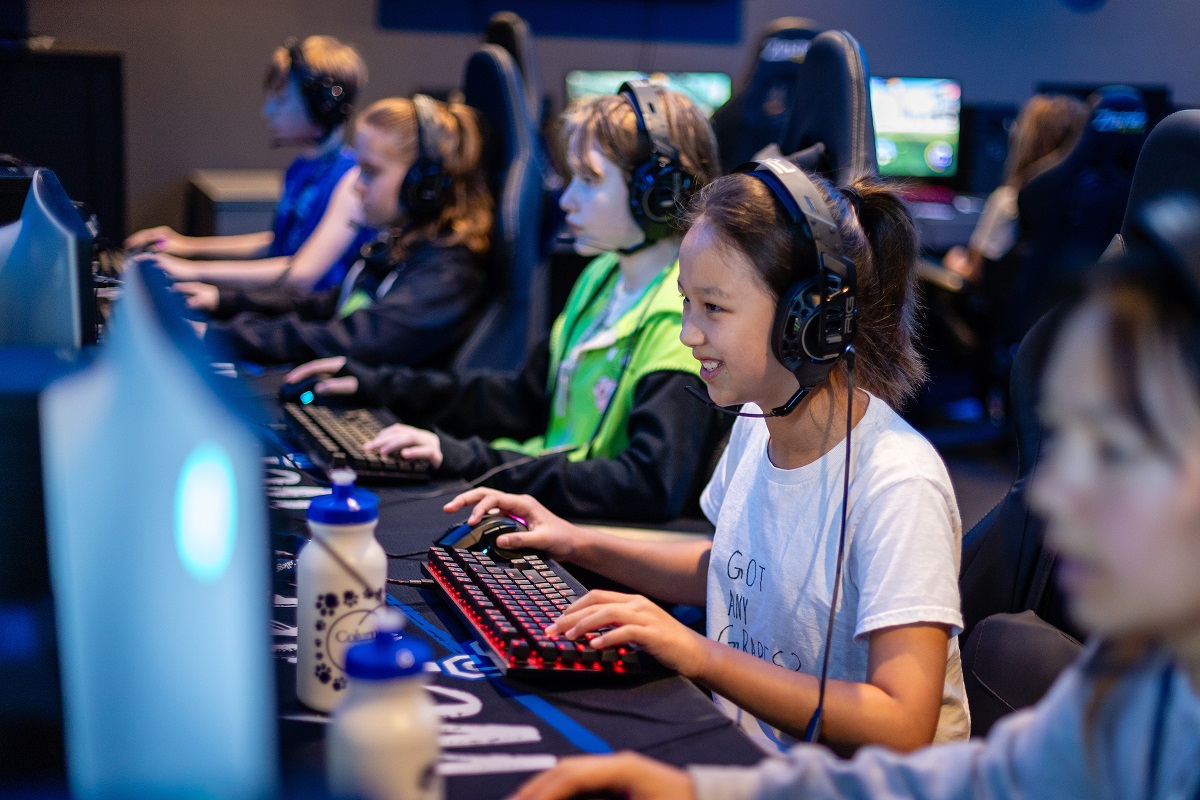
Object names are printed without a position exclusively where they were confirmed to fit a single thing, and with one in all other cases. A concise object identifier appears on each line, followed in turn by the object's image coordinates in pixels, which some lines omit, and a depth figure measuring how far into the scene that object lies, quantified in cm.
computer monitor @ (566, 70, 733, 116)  476
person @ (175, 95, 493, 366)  238
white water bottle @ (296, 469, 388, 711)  88
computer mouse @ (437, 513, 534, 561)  131
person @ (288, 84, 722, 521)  162
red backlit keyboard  102
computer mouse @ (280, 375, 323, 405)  204
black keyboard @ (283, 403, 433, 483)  168
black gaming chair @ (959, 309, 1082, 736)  113
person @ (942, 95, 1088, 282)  407
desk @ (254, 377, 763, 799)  87
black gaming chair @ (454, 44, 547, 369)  239
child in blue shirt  303
